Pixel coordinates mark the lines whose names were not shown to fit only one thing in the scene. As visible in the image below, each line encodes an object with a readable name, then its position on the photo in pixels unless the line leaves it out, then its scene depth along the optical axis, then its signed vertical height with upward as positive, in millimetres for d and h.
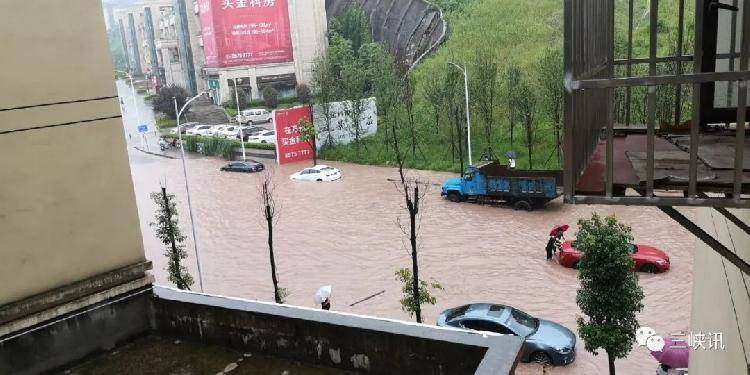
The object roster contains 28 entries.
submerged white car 26016 -4037
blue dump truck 18812 -3831
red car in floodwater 13422 -4468
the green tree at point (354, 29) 51469 +3795
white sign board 31797 -2398
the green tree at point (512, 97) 27750 -1540
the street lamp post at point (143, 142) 39953 -3317
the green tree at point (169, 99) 50781 -819
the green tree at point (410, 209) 10852 -3618
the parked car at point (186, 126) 44119 -2802
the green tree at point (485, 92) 28125 -1281
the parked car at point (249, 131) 37062 -2962
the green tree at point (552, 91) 25312 -1335
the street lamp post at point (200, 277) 14232 -4400
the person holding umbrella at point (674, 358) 8555 -4236
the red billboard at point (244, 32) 45062 +3845
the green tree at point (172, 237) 12719 -3159
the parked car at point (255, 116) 44594 -2429
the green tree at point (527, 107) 25194 -1930
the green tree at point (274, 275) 11898 -3756
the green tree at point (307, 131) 30219 -2576
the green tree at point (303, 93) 49000 -1109
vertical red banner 29844 -2729
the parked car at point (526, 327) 9570 -4196
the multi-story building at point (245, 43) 45719 +3146
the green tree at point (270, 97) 47875 -1178
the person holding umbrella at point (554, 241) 14352 -4238
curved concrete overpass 49562 +3835
